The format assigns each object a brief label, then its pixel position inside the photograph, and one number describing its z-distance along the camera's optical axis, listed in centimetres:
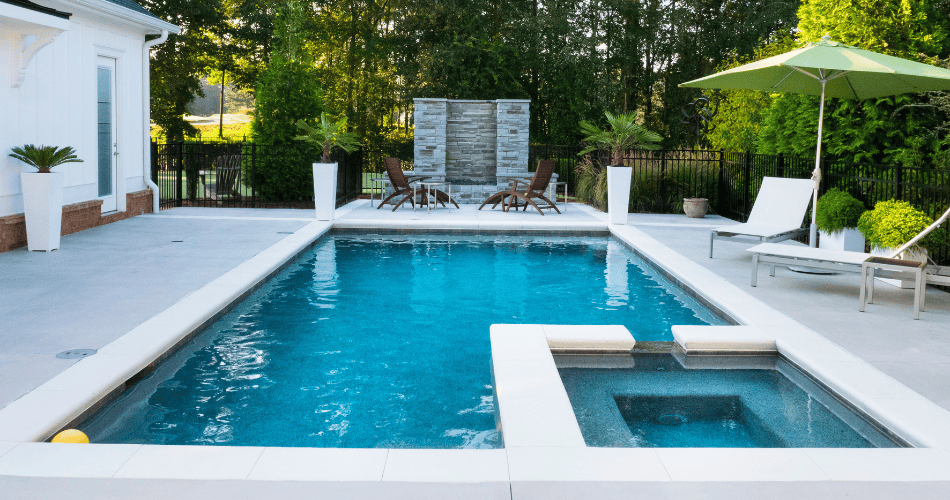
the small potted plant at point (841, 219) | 856
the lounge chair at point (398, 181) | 1408
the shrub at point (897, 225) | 740
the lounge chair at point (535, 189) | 1386
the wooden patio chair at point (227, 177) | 1531
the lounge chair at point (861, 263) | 634
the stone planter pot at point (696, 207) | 1363
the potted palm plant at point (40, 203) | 861
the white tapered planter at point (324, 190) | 1232
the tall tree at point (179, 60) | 2256
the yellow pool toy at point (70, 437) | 350
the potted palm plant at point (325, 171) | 1234
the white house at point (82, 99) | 871
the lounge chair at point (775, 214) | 880
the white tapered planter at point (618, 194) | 1252
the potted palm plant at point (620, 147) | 1254
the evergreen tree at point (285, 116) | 1507
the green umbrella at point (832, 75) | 752
